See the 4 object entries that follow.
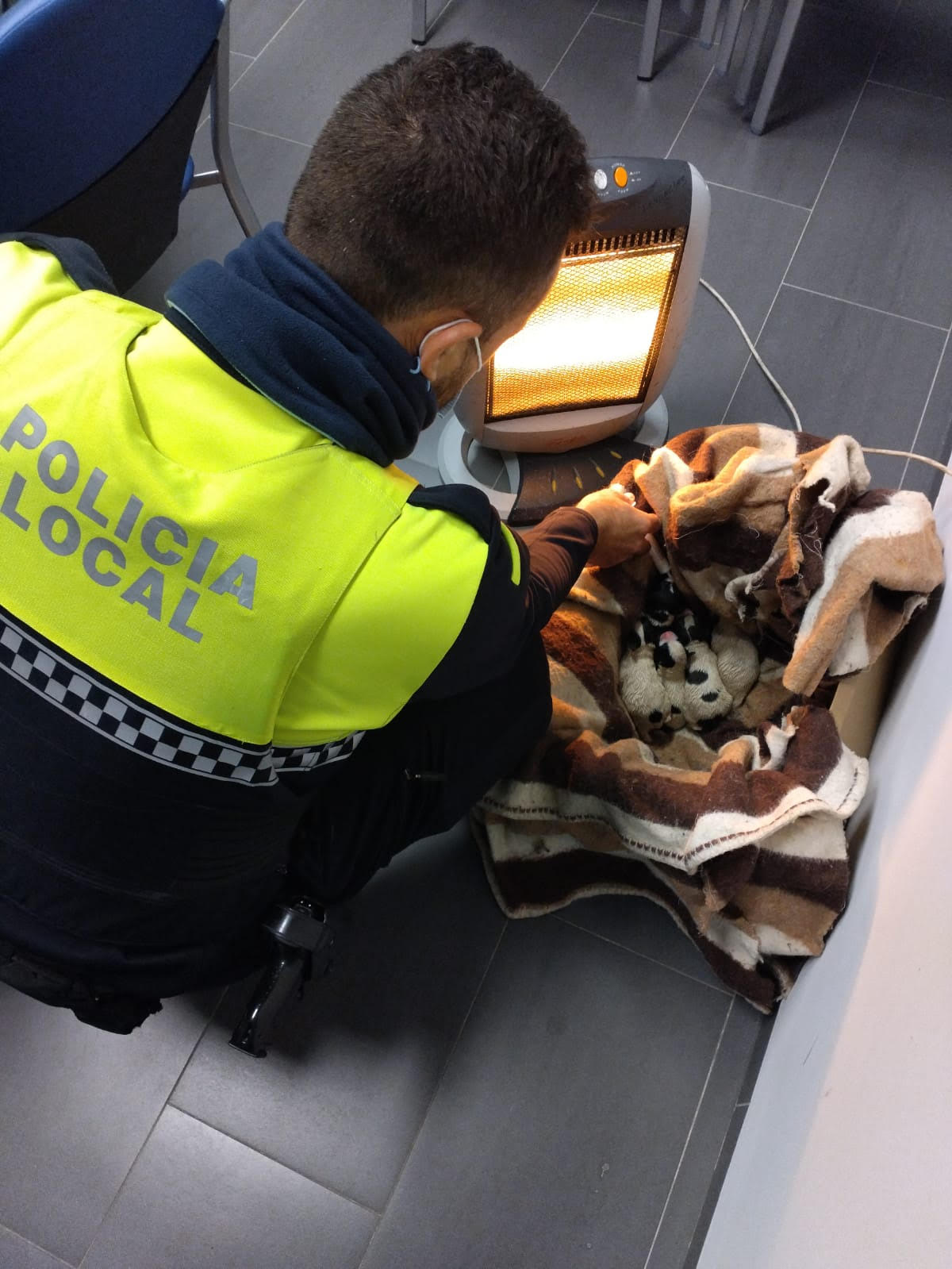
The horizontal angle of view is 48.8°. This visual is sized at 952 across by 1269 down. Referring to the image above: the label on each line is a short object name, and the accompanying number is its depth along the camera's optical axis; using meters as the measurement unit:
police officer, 0.77
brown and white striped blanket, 1.26
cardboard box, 1.36
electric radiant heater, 1.25
